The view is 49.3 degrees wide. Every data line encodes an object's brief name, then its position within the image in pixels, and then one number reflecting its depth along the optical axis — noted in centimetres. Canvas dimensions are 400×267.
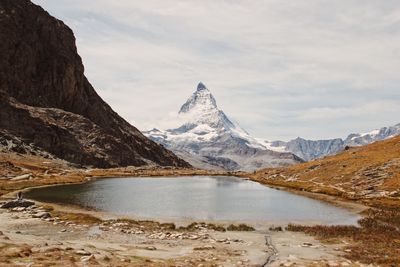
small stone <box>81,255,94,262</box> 3326
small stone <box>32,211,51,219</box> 6247
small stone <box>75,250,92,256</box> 3583
